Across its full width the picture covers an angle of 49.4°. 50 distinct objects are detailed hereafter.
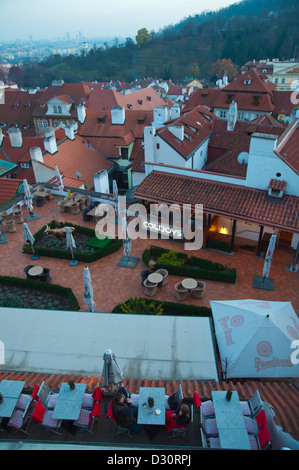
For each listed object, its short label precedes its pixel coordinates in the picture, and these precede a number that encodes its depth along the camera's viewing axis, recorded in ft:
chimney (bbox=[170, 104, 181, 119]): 109.50
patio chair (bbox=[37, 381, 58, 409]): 28.27
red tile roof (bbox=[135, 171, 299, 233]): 57.62
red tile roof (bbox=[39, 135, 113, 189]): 99.79
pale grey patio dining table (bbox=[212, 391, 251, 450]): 23.75
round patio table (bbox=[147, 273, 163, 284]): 53.83
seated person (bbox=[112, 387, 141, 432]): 25.84
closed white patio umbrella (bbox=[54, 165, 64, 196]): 77.60
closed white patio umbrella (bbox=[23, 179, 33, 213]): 72.11
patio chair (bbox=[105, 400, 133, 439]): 26.71
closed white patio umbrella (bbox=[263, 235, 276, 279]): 50.17
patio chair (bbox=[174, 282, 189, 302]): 52.42
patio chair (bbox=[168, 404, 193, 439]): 26.18
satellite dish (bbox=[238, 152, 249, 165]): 88.48
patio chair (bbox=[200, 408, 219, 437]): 25.32
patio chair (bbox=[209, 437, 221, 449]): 24.47
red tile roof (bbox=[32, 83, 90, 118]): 171.12
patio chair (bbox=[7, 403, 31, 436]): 26.68
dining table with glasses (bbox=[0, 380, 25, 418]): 26.63
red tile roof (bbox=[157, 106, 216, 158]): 81.97
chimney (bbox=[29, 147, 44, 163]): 92.58
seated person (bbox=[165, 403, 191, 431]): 25.48
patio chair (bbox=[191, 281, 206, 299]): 52.65
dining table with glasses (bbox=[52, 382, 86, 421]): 26.61
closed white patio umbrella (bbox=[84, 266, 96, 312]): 43.97
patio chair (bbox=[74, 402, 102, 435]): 26.99
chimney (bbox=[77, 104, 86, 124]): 122.31
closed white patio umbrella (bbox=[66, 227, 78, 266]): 56.22
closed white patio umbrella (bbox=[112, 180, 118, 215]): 69.86
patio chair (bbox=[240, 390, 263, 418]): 26.50
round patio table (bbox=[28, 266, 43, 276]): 56.58
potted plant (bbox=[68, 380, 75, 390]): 28.50
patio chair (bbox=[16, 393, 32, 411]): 27.73
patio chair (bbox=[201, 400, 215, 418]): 26.91
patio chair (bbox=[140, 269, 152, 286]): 56.59
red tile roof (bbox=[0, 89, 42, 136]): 177.17
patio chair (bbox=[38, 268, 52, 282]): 57.36
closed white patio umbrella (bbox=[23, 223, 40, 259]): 58.85
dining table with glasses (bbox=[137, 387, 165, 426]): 25.95
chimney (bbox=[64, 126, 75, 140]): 112.16
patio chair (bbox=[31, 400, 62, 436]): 26.76
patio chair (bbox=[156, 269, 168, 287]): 56.37
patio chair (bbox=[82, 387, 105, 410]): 28.60
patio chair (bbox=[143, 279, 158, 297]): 53.52
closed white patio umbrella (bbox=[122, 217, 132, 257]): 58.13
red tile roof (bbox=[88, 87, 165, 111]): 161.07
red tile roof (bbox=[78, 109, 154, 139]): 119.34
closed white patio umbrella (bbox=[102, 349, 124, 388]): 28.86
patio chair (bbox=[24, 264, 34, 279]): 57.63
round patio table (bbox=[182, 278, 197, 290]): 51.78
